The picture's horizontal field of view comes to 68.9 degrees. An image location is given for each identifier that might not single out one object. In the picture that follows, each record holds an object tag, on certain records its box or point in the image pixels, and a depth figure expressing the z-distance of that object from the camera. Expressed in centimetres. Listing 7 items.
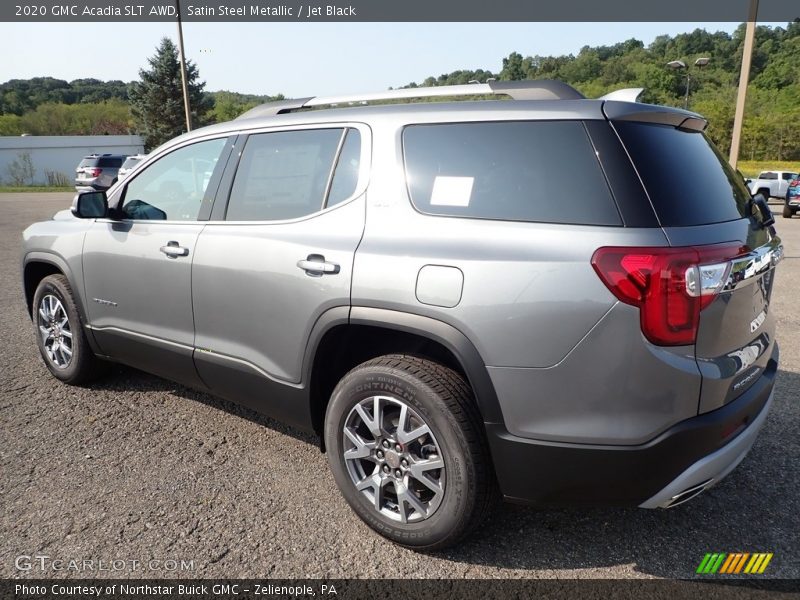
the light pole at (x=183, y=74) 1853
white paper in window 233
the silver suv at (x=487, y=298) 197
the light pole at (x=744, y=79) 970
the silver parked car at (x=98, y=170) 2442
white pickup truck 2534
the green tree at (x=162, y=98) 4866
